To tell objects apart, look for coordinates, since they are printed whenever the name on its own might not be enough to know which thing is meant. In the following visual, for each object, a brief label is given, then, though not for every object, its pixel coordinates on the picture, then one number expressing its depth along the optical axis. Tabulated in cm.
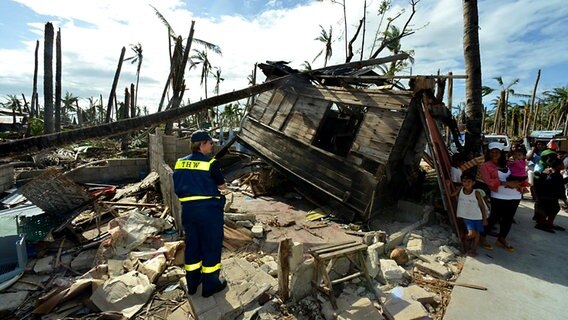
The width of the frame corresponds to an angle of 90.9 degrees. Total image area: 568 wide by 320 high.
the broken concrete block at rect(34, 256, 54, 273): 448
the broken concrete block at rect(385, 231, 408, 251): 473
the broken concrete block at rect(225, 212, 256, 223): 560
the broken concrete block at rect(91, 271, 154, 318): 328
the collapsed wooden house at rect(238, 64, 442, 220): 587
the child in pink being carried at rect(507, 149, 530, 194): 484
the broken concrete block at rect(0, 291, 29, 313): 359
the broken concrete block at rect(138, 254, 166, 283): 378
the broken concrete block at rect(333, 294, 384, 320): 302
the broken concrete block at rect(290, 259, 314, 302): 330
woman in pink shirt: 466
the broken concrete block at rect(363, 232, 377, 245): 473
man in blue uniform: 330
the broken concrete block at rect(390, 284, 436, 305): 341
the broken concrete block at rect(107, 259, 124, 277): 407
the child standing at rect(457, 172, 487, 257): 447
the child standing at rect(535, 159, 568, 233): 537
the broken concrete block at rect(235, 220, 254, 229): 545
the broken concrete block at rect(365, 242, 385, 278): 383
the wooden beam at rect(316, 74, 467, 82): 547
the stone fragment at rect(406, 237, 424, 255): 455
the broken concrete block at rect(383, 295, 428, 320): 304
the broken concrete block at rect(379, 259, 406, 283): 387
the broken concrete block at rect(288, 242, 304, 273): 328
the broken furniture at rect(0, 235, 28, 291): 429
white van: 1362
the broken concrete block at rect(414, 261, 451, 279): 398
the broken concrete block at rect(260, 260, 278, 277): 396
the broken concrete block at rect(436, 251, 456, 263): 442
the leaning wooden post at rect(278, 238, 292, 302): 324
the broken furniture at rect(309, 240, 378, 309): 324
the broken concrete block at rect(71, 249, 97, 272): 465
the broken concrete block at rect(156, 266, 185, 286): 379
